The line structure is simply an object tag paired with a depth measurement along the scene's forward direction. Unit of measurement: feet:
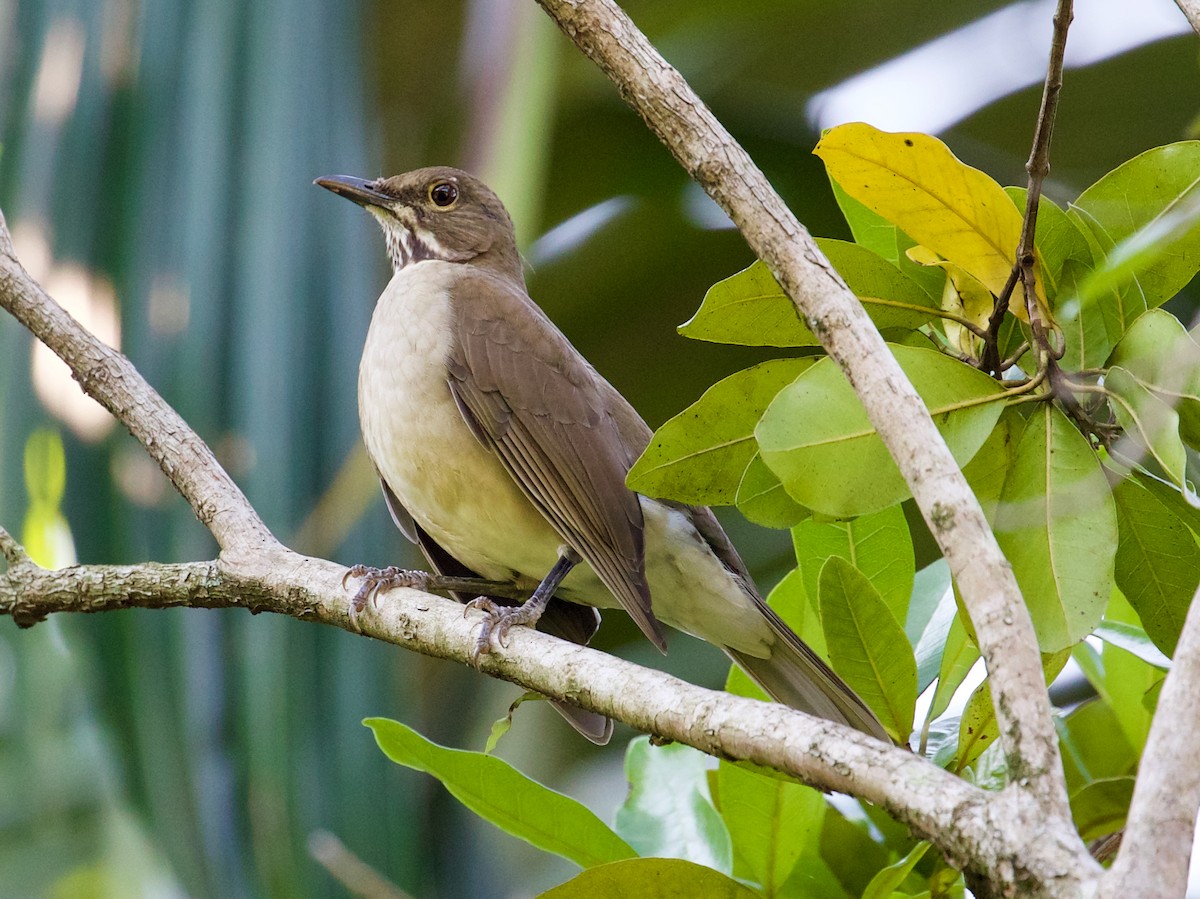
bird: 18.34
